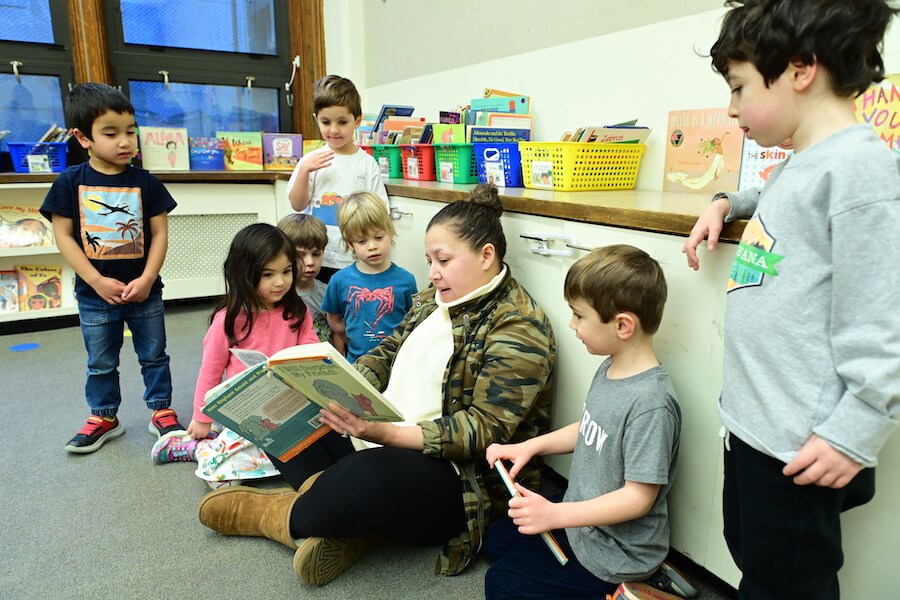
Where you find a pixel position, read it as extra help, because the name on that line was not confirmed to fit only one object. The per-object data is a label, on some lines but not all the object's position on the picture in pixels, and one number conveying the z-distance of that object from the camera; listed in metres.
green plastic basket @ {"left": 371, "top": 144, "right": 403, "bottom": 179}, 2.52
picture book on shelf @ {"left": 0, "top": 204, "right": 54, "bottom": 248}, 3.00
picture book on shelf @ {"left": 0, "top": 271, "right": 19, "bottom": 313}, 3.05
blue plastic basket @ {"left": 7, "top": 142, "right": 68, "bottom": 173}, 2.96
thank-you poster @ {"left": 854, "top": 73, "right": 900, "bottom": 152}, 1.12
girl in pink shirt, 1.63
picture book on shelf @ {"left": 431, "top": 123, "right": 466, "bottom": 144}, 2.09
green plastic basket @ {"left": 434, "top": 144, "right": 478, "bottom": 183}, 2.08
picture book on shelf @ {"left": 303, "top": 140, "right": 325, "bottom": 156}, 3.46
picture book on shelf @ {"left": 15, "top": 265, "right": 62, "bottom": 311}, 3.09
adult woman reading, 1.24
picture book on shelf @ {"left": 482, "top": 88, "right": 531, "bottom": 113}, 2.28
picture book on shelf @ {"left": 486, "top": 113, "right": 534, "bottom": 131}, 2.15
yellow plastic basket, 1.67
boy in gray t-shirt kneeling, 1.04
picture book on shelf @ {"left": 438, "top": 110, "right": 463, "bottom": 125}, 2.26
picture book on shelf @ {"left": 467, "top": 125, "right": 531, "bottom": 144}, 2.02
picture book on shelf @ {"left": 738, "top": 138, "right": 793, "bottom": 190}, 1.28
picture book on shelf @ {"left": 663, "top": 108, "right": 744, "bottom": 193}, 1.58
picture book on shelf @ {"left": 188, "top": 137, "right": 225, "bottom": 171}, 3.40
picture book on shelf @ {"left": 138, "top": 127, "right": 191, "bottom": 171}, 3.28
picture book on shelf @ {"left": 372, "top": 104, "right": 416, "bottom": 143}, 2.75
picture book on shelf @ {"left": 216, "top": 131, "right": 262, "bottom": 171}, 3.49
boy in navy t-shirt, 1.79
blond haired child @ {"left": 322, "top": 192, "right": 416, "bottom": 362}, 1.81
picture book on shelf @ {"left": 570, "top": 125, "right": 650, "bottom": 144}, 1.69
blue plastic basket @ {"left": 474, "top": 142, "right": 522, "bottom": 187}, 1.92
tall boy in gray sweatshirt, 0.69
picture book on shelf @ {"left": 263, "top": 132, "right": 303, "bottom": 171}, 3.57
